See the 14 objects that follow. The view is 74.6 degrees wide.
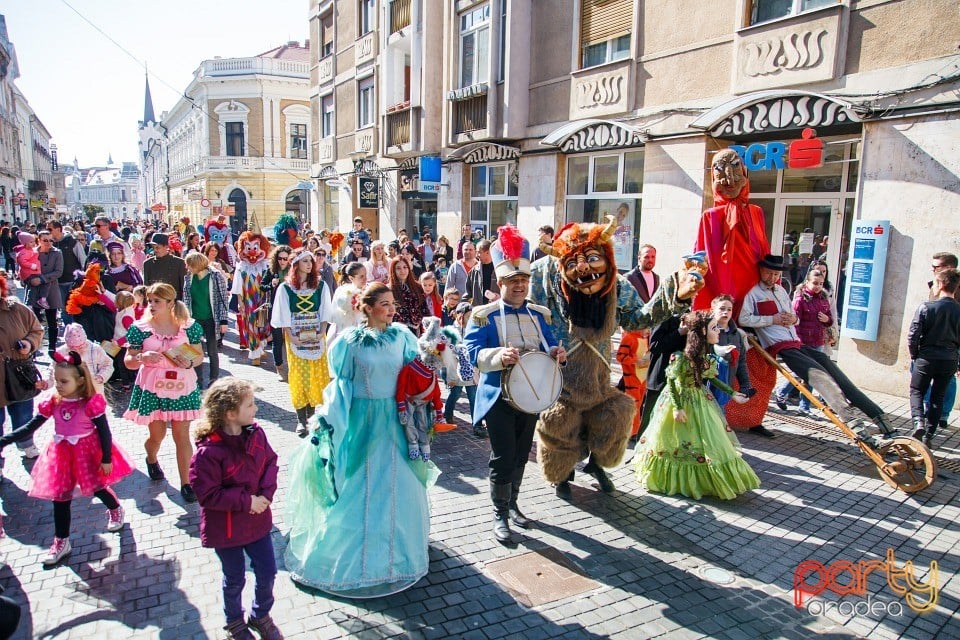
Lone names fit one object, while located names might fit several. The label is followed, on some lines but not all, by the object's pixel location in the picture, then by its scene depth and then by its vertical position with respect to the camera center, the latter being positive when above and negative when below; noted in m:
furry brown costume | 4.56 -0.68
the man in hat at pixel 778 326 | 5.76 -0.85
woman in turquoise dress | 3.73 -1.53
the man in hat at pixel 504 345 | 4.35 -0.79
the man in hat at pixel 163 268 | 8.46 -0.61
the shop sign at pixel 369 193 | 20.92 +1.13
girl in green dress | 5.13 -1.63
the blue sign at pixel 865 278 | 8.19 -0.50
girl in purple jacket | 3.11 -1.33
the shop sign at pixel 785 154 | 8.52 +1.18
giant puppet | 5.96 +0.00
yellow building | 40.25 +5.93
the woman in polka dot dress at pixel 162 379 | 4.95 -1.23
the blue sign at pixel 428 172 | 16.94 +1.51
